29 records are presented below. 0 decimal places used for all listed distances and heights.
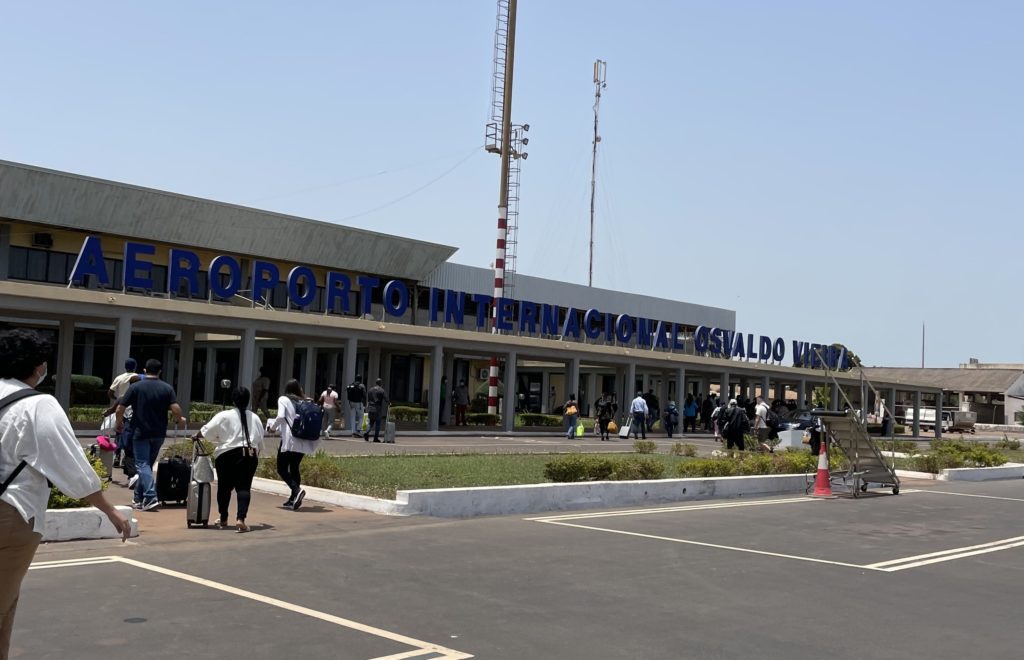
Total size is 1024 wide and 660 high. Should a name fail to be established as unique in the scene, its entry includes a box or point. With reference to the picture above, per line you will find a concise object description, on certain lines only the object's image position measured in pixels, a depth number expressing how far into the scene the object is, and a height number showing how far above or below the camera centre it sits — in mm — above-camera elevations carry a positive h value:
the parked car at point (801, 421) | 32625 -104
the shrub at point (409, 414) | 40312 -628
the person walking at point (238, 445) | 11086 -604
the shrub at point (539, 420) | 44219 -667
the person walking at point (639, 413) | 35281 -98
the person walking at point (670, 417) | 39938 -215
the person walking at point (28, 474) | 4336 -406
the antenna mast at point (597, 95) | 61562 +19408
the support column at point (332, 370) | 45156 +1093
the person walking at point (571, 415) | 35250 -288
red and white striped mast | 45381 +12851
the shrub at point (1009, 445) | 36812 -623
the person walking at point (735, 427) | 25438 -297
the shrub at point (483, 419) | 39219 -667
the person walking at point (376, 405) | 27312 -226
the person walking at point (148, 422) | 11938 -432
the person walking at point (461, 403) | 38250 -84
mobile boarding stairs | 18484 -535
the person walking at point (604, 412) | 36031 -140
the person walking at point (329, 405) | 26566 -296
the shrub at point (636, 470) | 17438 -1045
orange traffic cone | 18469 -1110
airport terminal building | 29594 +3267
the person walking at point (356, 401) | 28875 -158
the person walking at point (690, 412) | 43844 +26
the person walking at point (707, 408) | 47375 +253
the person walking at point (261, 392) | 29391 -45
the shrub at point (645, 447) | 25094 -917
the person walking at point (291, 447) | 12875 -689
